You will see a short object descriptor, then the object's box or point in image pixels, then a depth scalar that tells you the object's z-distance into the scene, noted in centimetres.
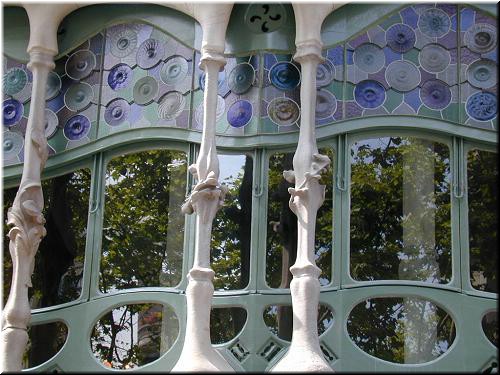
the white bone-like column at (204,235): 1322
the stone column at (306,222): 1308
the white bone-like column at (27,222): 1397
